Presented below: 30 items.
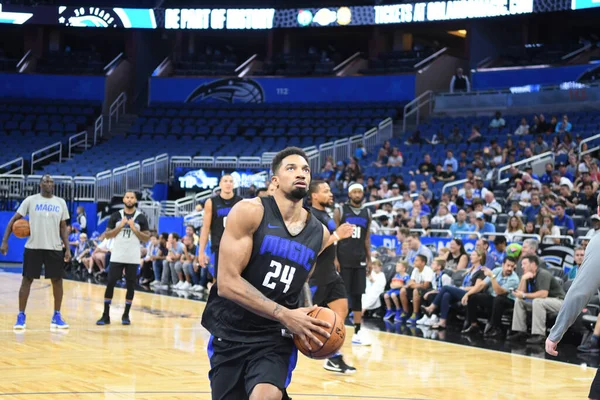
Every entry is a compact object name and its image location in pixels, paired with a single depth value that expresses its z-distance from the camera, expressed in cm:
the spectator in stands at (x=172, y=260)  1895
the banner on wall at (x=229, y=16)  3075
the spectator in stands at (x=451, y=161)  2156
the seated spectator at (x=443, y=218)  1648
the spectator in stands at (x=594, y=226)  1210
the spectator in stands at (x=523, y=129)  2322
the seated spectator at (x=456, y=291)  1246
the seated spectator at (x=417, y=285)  1331
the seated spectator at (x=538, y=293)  1145
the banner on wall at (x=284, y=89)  3120
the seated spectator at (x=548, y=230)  1376
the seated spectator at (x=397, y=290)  1373
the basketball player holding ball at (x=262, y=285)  450
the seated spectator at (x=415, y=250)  1408
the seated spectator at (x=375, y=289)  1402
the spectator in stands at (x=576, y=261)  1120
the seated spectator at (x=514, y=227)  1422
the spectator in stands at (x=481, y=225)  1516
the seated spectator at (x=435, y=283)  1301
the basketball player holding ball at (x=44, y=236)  1085
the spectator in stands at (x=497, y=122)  2458
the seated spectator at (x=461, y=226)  1537
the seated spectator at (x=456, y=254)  1344
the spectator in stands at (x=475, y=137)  2372
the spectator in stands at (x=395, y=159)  2342
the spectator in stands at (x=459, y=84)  2908
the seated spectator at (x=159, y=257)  1952
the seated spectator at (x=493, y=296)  1202
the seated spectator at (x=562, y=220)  1479
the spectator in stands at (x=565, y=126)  2220
